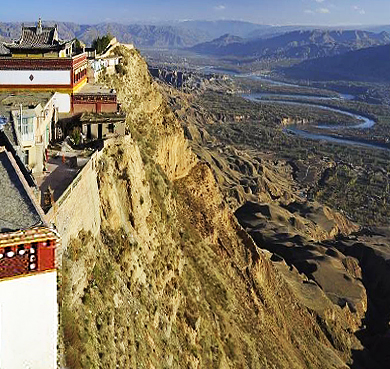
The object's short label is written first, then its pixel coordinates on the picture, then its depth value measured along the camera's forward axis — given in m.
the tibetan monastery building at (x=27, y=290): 12.17
